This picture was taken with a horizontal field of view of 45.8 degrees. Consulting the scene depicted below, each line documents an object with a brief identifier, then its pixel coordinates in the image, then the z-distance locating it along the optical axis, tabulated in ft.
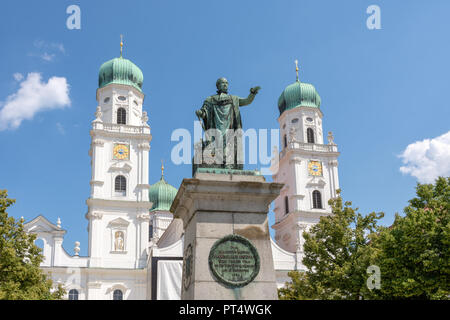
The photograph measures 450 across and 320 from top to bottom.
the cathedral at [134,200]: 163.63
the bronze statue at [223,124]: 34.91
